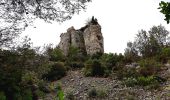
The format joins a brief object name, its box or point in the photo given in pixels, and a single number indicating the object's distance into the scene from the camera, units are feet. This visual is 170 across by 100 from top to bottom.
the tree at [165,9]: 8.54
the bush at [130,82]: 28.51
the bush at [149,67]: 31.52
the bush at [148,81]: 28.21
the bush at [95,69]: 33.54
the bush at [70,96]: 25.73
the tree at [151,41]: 41.56
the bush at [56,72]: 34.06
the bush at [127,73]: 30.99
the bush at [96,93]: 26.05
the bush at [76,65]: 39.21
